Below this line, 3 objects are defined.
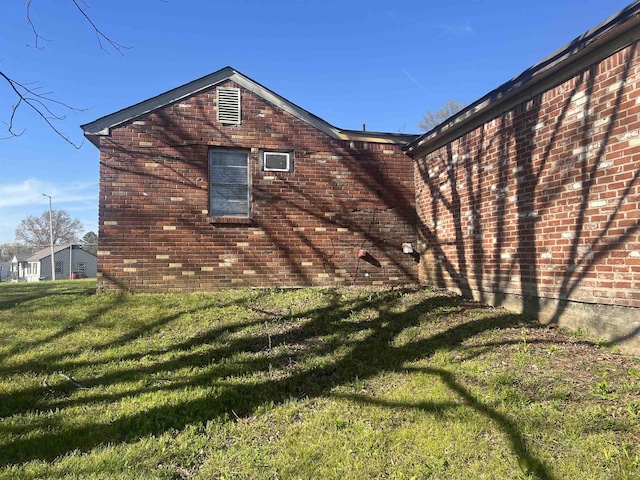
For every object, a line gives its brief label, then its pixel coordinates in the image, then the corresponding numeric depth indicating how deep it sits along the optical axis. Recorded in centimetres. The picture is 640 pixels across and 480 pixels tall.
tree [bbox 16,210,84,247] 6012
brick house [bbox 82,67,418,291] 733
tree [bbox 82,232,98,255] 7886
